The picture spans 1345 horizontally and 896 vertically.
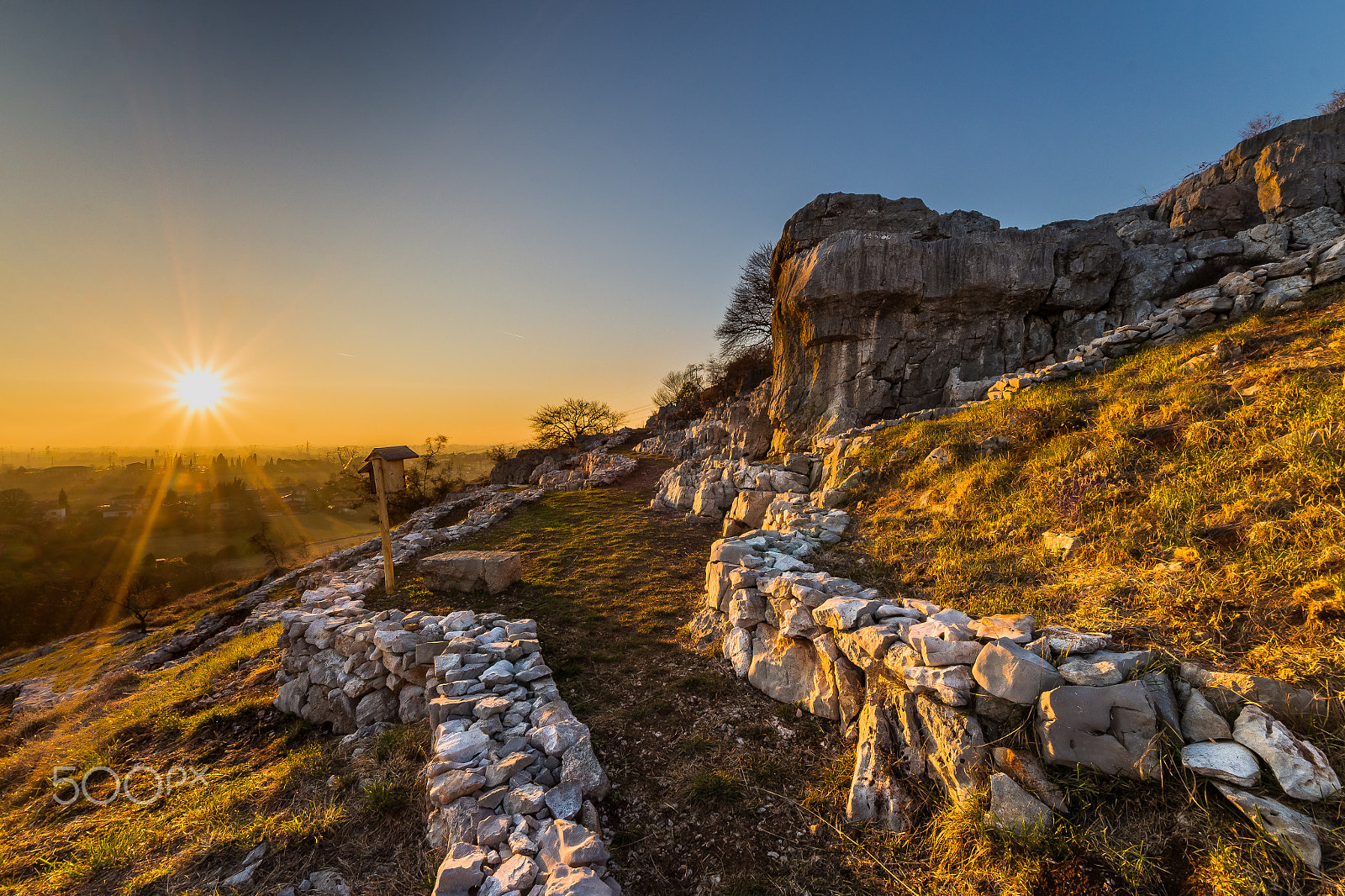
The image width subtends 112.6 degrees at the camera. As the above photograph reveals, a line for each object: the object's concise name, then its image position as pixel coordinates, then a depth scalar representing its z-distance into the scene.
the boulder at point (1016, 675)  3.00
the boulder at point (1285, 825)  2.08
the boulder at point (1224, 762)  2.32
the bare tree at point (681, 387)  42.11
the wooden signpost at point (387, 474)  8.21
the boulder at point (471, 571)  8.38
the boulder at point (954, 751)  3.04
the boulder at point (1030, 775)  2.74
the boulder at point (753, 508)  10.82
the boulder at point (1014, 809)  2.69
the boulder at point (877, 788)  3.27
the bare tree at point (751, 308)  28.39
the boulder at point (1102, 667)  2.89
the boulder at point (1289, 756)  2.21
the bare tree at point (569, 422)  38.53
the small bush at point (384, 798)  3.85
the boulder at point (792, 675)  4.50
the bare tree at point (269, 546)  24.34
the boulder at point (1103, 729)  2.67
